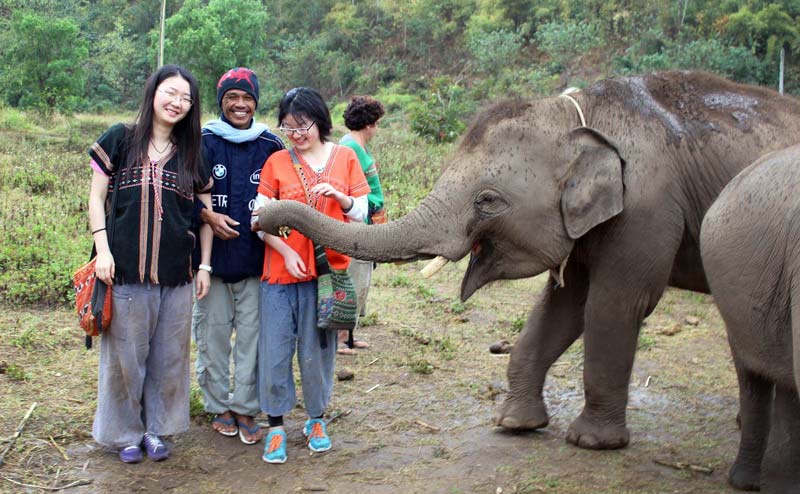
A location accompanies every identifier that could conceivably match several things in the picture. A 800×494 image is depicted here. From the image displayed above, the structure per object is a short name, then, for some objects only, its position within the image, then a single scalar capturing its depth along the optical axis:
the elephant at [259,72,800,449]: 4.31
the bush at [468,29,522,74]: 34.00
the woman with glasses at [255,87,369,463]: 4.24
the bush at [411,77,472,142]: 18.16
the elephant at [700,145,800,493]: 3.22
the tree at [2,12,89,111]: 24.78
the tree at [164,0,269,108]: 31.05
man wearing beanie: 4.37
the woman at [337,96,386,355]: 5.87
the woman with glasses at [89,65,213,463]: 4.05
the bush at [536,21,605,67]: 32.47
